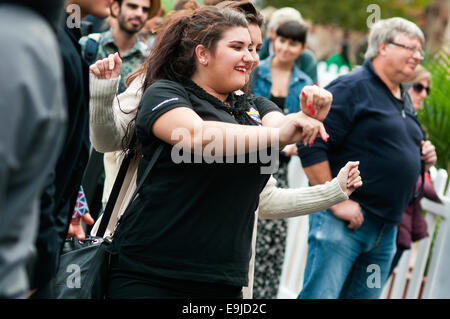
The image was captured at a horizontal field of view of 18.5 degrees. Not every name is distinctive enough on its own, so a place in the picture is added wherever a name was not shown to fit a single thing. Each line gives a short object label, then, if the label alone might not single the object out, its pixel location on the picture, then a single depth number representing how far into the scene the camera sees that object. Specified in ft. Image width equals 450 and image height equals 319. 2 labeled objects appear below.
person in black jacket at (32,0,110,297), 15.29
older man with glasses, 27.82
